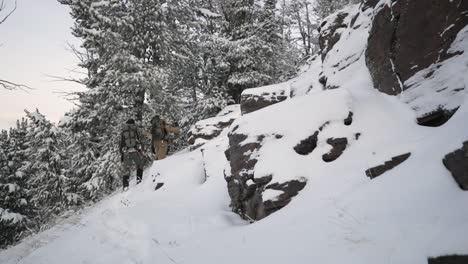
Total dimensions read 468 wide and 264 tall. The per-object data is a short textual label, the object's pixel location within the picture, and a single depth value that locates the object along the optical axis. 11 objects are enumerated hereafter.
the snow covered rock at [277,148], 5.02
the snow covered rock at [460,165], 2.78
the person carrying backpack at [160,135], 12.24
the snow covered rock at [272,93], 9.50
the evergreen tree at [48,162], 15.55
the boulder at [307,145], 5.44
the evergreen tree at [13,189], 16.60
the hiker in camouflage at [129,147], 10.61
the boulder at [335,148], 5.19
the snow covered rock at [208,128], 12.39
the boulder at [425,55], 4.55
